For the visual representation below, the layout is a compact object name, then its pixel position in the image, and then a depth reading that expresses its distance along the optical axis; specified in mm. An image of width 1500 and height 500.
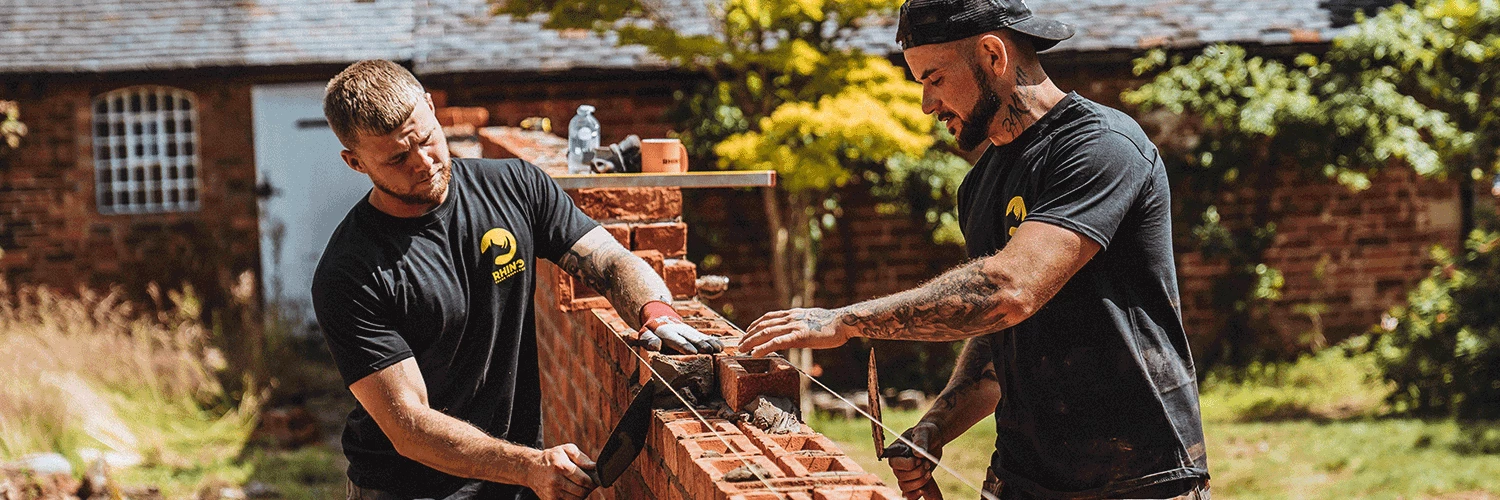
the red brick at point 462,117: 9086
